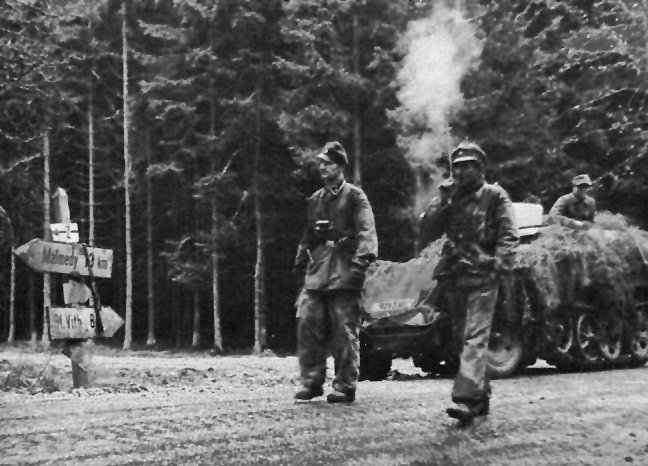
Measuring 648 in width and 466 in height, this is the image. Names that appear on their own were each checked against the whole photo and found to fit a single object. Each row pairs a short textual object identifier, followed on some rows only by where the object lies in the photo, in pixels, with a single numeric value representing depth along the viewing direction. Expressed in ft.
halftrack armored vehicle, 36.40
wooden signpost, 31.71
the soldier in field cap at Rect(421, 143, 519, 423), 20.24
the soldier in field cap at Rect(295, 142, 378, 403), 23.39
